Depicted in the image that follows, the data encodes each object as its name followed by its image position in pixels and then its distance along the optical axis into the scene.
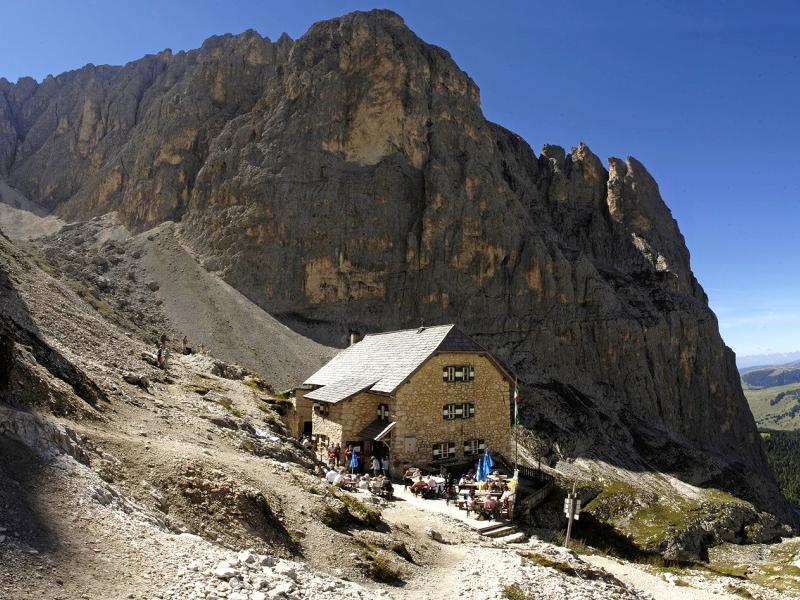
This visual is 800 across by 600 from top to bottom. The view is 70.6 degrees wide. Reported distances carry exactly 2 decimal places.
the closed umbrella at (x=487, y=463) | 29.28
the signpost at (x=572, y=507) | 19.31
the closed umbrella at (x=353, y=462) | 30.20
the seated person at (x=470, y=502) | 24.31
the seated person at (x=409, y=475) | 29.29
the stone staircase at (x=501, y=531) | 21.80
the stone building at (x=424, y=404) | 32.06
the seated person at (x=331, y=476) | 24.51
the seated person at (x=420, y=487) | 27.36
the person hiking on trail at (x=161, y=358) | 33.84
